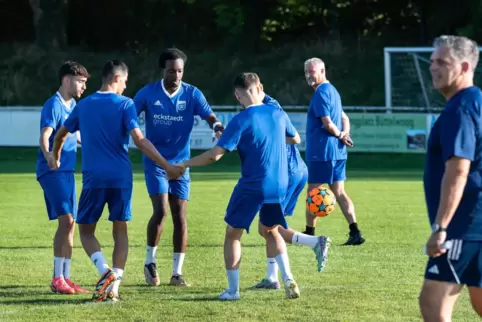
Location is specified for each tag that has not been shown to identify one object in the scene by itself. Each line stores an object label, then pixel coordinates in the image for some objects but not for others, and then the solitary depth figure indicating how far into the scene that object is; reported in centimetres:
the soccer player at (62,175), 1382
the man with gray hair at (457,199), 833
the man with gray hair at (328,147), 1851
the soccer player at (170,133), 1477
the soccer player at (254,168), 1275
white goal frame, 4561
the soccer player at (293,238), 1422
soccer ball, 1842
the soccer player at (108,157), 1293
